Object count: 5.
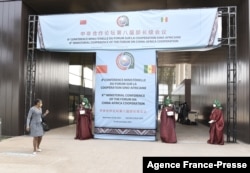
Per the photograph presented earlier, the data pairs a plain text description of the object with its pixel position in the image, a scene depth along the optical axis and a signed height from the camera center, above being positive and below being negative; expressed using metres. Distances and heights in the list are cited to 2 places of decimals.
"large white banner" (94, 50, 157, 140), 13.41 -0.06
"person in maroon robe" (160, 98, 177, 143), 13.05 -1.12
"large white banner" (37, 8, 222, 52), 13.16 +2.52
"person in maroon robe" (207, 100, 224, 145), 12.74 -1.16
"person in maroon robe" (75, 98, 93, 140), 13.70 -1.11
